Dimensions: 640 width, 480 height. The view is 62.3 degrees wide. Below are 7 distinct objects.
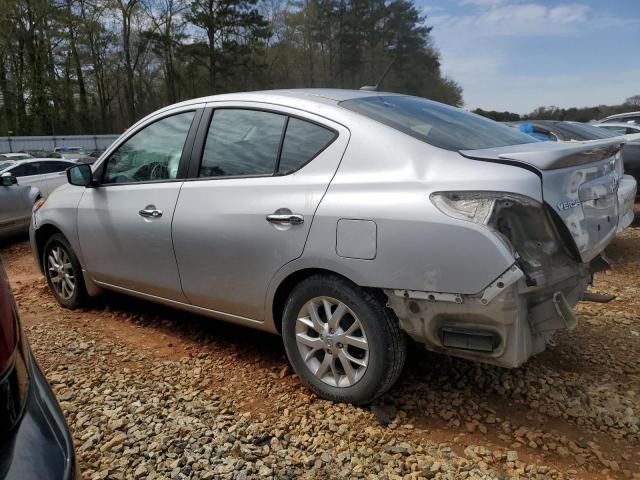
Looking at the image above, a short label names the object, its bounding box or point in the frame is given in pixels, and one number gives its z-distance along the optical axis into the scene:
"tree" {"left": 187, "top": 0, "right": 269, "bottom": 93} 40.00
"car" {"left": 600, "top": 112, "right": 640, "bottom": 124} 14.43
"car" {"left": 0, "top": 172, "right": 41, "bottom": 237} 7.98
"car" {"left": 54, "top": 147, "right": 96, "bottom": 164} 27.25
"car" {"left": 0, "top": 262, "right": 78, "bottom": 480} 1.23
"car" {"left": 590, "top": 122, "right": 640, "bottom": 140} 11.51
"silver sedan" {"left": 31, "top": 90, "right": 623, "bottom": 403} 2.19
